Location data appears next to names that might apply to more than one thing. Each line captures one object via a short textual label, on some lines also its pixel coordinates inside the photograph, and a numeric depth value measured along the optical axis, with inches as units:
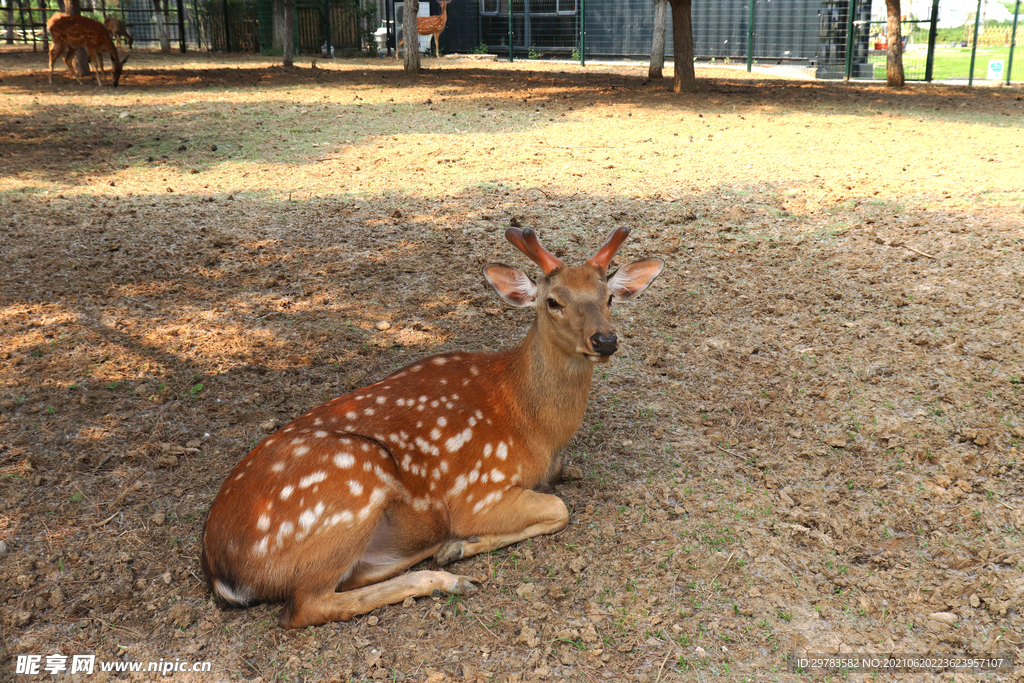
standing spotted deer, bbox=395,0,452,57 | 912.6
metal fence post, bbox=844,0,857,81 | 709.3
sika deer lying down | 116.6
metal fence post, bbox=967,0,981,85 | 655.1
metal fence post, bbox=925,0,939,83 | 651.5
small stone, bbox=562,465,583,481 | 150.9
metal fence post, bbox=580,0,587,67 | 845.8
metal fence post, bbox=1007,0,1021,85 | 648.4
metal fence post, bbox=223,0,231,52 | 928.2
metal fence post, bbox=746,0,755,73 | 776.9
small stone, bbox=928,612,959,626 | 118.9
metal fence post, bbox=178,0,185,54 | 916.0
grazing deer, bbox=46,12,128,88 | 556.1
